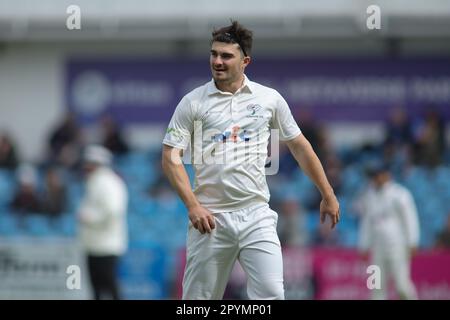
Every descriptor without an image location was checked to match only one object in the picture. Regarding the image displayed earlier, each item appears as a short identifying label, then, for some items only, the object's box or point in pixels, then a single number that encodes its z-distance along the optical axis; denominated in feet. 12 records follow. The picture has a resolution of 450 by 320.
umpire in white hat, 41.11
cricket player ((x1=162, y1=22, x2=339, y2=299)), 24.21
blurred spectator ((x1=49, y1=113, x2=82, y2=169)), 69.67
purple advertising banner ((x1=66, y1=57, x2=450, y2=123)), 70.79
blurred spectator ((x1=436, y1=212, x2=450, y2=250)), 57.11
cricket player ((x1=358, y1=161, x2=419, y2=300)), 47.60
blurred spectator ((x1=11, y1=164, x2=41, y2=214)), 65.10
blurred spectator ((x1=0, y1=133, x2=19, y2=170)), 70.23
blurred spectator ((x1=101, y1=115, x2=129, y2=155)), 69.00
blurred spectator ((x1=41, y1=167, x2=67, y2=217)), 64.80
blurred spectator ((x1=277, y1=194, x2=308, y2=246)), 56.72
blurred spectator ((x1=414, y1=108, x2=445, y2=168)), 65.41
